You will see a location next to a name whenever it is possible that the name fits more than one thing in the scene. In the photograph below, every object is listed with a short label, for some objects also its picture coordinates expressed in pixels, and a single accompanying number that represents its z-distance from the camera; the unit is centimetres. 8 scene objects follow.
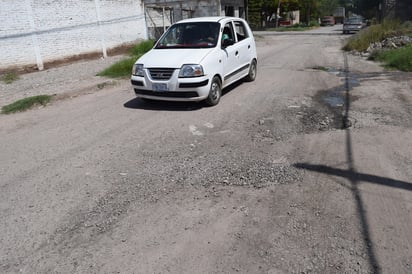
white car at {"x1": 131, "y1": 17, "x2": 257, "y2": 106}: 649
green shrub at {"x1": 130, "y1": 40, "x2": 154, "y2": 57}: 1596
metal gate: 1991
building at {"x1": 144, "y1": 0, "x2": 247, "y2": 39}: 2039
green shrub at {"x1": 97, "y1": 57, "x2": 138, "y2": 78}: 1145
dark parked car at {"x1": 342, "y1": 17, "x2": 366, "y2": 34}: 3365
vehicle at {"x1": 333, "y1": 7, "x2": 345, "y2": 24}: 7413
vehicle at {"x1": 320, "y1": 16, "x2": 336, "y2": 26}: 6164
